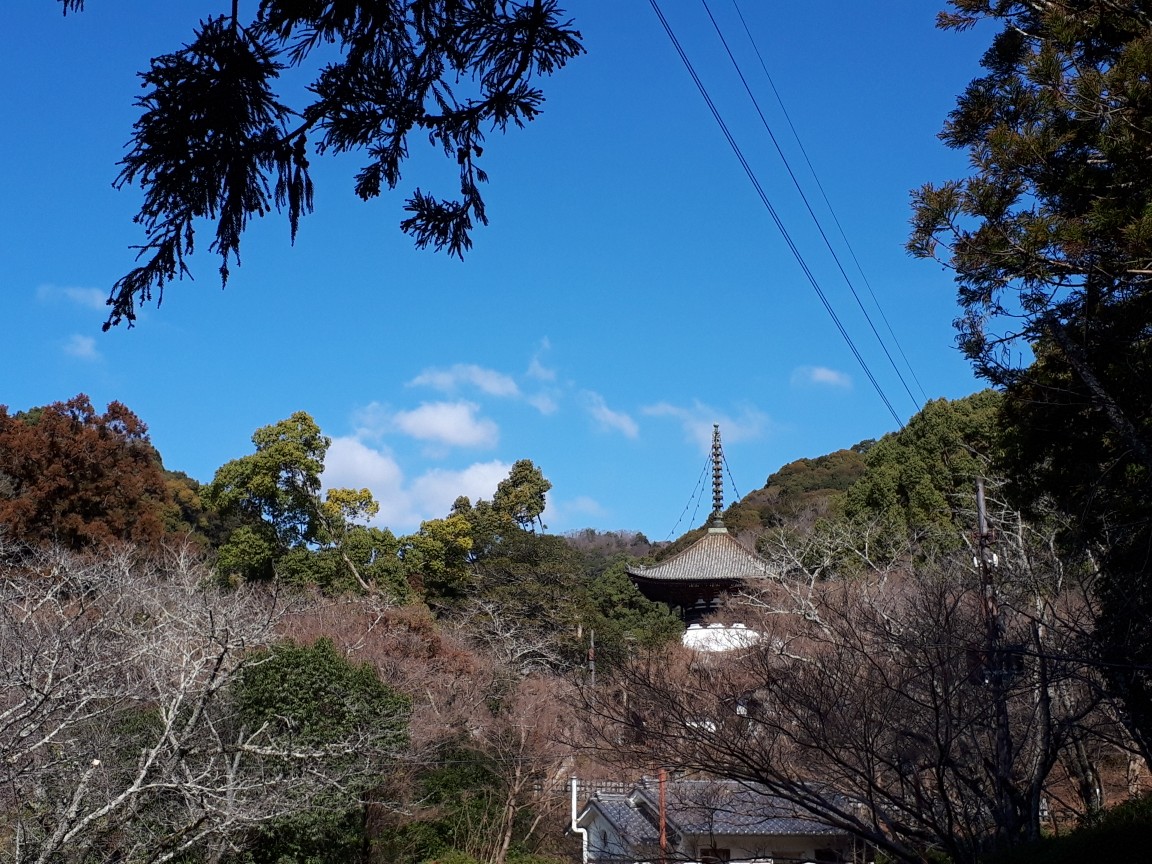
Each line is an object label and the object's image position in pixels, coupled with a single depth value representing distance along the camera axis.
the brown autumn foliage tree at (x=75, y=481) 21.88
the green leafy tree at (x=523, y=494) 31.16
